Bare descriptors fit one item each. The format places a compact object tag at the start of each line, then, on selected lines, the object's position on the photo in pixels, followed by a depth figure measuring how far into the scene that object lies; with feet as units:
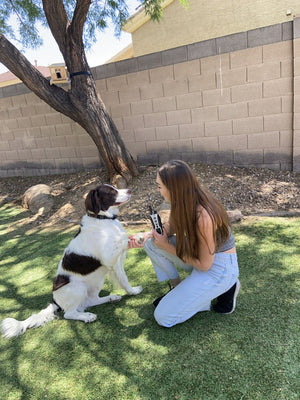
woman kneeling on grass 7.14
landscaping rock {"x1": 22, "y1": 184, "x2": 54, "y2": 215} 20.27
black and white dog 8.69
